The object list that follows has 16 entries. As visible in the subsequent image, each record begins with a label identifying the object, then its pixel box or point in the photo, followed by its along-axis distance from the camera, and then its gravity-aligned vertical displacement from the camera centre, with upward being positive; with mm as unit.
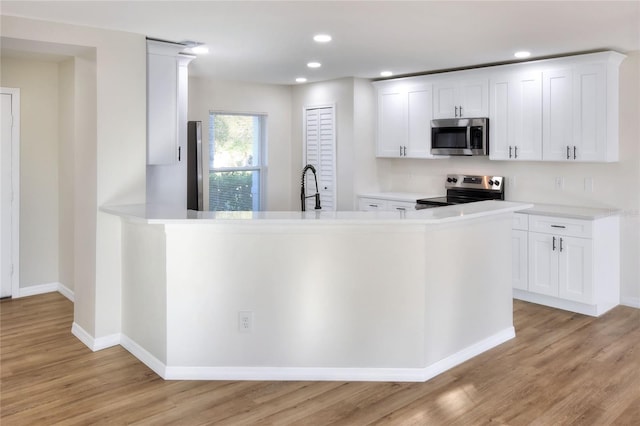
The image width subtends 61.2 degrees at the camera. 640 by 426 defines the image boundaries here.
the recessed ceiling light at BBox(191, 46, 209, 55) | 4499 +1315
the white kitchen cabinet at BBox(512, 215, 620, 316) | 4586 -517
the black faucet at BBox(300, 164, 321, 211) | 6648 +134
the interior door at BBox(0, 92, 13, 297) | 4980 +76
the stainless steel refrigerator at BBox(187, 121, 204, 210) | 5578 +399
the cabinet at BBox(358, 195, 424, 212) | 6000 +0
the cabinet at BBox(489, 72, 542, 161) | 5125 +855
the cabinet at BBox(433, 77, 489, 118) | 5523 +1122
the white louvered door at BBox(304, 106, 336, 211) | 6574 +659
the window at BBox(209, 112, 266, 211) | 6617 +548
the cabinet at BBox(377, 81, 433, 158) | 6082 +973
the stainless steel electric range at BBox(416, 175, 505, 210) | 5656 +147
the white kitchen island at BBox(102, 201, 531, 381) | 3268 -564
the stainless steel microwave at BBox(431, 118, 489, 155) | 5543 +716
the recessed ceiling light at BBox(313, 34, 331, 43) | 4078 +1282
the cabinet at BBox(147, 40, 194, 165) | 4156 +792
